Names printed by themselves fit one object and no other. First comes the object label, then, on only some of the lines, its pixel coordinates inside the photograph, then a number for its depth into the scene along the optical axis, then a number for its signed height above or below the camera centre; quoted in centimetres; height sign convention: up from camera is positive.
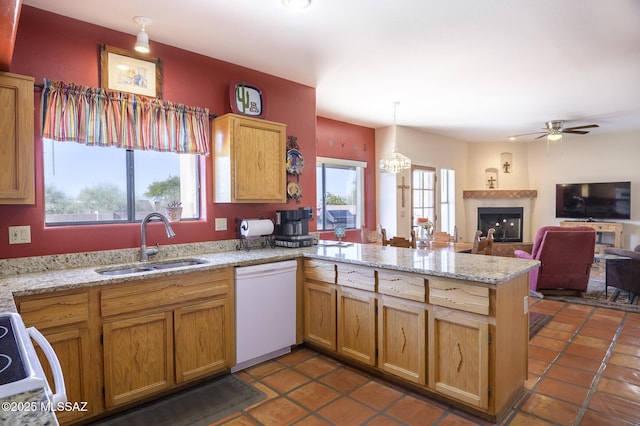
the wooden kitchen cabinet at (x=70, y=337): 194 -72
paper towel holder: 335 -31
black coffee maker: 348 -21
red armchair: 455 -68
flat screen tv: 704 +7
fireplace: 815 -38
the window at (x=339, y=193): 570 +20
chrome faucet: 270 -18
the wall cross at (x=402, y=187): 631 +31
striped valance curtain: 242 +64
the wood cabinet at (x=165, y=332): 220 -83
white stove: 81 -40
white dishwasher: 279 -85
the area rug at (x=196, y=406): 221 -129
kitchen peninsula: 210 -68
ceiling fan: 577 +125
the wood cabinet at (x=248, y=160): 308 +41
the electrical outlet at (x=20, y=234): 230 -17
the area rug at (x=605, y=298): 431 -121
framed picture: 266 +102
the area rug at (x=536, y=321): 360 -124
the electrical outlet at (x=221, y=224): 328 -16
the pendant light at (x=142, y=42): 247 +112
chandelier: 524 +60
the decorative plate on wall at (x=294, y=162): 374 +45
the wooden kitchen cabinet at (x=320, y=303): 297 -82
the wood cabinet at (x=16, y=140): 204 +39
